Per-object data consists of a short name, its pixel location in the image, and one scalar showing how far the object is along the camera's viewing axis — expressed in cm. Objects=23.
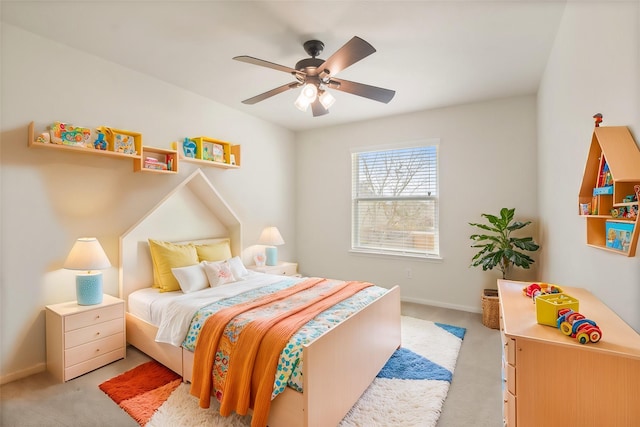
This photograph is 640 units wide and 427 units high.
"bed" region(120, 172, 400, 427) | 165
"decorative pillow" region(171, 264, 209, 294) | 286
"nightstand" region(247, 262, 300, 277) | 399
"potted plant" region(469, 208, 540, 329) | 329
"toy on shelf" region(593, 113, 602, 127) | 140
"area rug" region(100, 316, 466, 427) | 190
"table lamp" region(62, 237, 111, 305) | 243
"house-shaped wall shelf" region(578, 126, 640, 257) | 119
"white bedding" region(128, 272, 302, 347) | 230
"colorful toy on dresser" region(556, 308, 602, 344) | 107
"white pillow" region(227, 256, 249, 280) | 329
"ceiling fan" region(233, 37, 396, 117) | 196
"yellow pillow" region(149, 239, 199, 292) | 295
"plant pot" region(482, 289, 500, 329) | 333
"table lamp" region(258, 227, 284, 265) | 421
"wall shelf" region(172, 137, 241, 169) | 335
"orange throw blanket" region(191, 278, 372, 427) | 170
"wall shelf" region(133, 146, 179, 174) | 298
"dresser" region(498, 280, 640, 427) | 103
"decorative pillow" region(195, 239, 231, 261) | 339
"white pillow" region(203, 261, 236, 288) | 303
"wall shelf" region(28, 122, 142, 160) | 230
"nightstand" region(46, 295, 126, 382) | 232
